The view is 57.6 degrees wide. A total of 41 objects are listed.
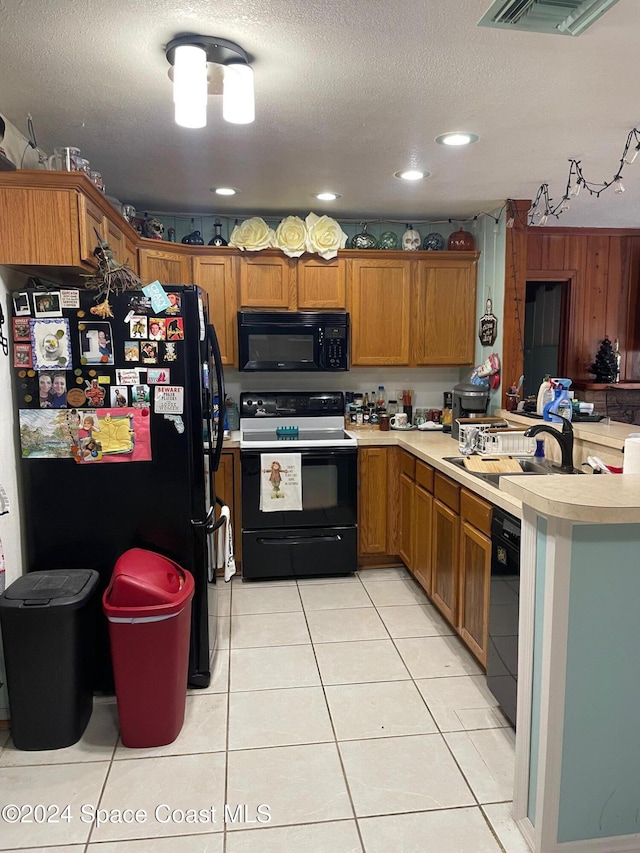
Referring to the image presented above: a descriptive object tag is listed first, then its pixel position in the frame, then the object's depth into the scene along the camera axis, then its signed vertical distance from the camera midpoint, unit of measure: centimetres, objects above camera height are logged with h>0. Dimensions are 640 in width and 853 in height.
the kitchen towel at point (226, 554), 296 -99
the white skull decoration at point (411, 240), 405 +84
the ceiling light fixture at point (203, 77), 180 +91
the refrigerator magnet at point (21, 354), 225 +3
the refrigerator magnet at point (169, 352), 234 +4
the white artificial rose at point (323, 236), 382 +82
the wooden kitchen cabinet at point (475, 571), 245 -93
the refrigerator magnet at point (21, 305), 223 +22
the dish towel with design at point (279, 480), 359 -73
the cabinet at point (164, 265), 359 +61
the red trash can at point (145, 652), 207 -104
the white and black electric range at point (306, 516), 360 -97
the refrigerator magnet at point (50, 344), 226 +7
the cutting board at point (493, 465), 277 -50
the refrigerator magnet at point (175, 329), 234 +13
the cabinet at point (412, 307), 398 +37
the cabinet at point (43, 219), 211 +52
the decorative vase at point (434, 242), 410 +83
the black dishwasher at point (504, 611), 213 -95
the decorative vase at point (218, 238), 388 +82
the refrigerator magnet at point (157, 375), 234 -6
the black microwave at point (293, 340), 382 +14
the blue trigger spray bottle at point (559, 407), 305 -24
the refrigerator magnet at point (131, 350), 232 +4
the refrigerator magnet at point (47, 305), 225 +22
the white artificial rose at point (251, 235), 378 +81
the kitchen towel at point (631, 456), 184 -31
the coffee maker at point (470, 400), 379 -26
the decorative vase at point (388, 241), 407 +84
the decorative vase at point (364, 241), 398 +82
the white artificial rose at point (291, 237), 381 +81
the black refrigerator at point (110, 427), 228 -26
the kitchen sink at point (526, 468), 264 -52
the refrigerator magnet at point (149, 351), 233 +4
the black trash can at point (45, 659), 205 -106
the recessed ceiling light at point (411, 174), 308 +99
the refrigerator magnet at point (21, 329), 224 +13
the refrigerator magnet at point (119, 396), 233 -14
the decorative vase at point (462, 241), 403 +82
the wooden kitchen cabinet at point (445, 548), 282 -95
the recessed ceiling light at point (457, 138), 256 +99
